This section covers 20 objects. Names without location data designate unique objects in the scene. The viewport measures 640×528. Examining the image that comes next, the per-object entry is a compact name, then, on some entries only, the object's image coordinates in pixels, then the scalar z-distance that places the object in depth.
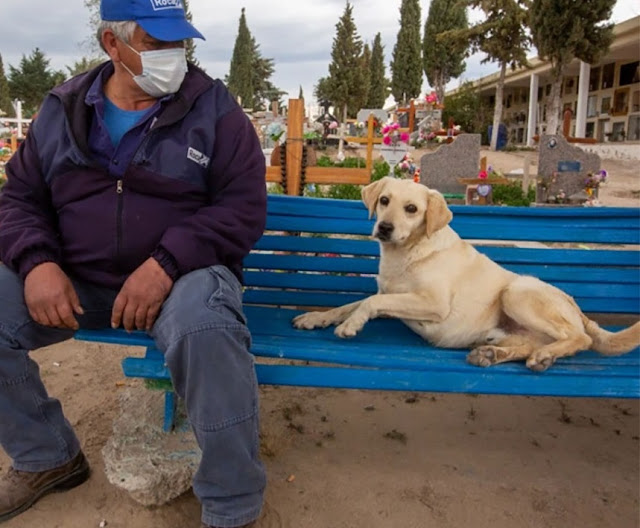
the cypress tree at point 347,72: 41.44
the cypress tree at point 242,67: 53.09
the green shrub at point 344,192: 9.03
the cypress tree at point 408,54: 43.09
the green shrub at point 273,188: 8.77
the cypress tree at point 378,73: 53.50
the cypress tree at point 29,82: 56.78
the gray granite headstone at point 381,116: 16.10
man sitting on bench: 2.21
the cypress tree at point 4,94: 47.16
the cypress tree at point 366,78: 42.26
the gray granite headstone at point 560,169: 8.92
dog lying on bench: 2.72
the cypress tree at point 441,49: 37.41
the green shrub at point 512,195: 10.79
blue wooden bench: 3.30
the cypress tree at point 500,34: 25.94
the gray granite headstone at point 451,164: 9.67
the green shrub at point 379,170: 12.37
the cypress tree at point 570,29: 21.59
